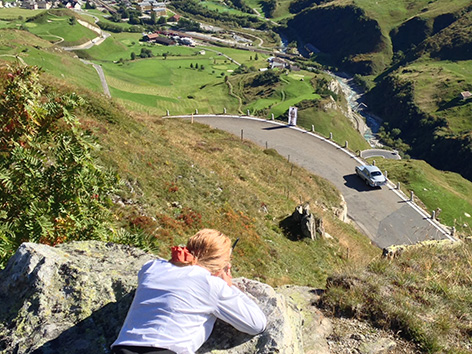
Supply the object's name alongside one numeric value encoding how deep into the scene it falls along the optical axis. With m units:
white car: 37.26
